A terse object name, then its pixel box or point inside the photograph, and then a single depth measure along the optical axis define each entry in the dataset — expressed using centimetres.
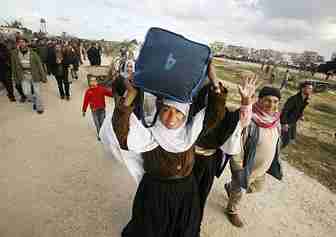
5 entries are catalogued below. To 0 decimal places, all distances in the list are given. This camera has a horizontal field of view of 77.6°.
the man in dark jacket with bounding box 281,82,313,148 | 407
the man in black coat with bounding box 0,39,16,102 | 558
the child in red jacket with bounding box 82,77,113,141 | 420
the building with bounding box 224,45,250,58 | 10075
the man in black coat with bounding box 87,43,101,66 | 1162
